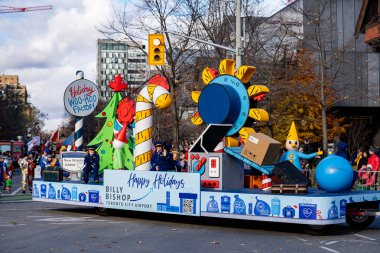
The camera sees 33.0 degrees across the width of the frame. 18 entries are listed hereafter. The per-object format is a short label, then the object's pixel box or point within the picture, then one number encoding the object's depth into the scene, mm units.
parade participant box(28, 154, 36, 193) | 30228
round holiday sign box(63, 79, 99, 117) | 20781
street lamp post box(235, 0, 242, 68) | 23322
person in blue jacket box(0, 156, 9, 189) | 28656
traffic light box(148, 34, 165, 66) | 21359
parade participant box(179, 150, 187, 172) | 21297
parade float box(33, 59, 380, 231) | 13742
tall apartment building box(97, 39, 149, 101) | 182650
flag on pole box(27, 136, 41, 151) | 44856
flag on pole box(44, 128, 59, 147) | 35534
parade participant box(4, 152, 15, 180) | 31406
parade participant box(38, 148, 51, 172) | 28491
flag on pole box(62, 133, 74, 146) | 26791
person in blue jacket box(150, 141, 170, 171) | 17031
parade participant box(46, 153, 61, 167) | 25933
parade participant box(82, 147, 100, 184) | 18188
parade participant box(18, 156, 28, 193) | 28794
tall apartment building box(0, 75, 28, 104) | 99744
